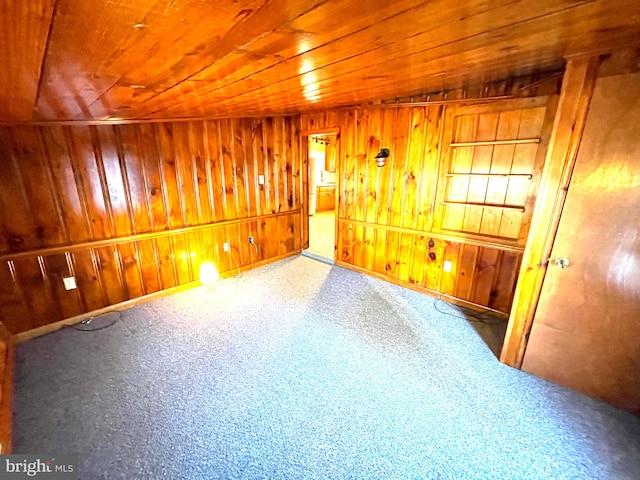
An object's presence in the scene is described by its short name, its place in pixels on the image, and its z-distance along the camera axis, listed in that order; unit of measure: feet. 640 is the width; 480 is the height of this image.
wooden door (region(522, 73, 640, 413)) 5.16
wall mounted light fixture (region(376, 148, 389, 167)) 10.91
